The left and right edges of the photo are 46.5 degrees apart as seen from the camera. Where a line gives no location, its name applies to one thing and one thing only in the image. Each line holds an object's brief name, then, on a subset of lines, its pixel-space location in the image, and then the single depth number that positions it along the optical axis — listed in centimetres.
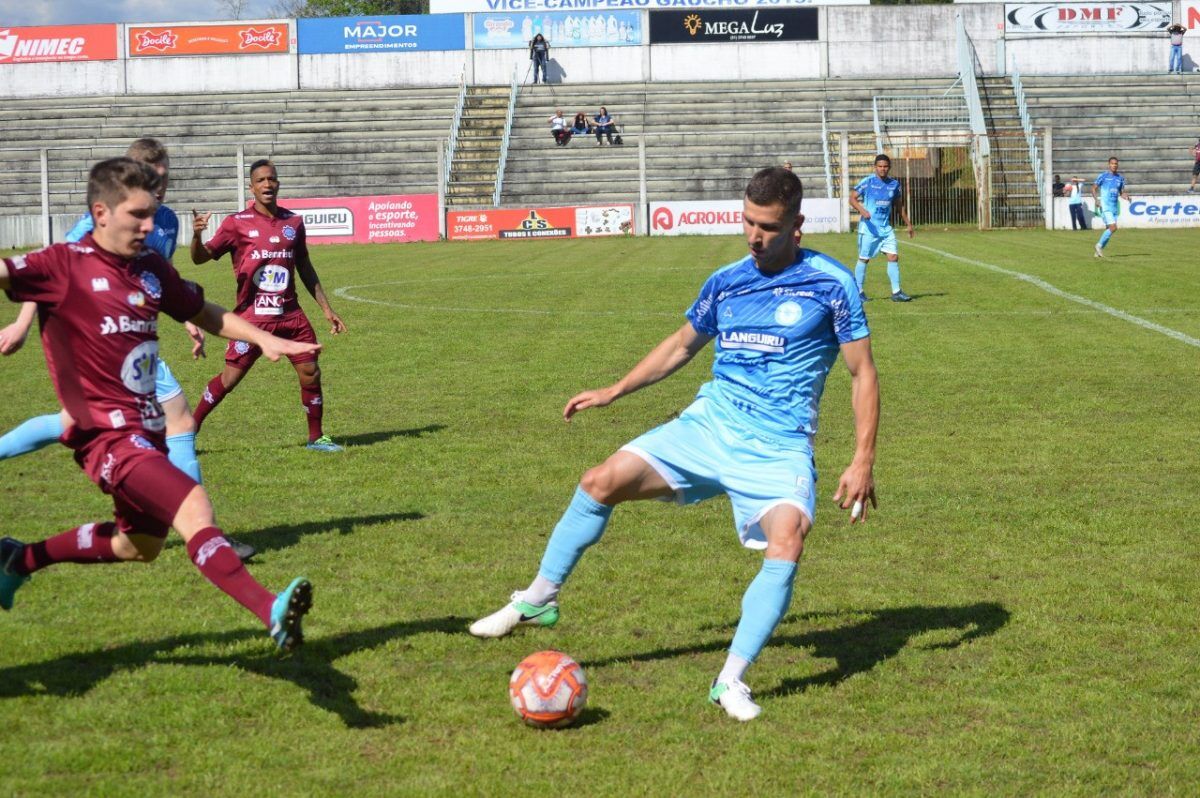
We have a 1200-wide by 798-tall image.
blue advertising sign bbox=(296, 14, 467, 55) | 5478
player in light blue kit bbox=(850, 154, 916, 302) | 2172
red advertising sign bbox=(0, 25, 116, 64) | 5488
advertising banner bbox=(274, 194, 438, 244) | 4259
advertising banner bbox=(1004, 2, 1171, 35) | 5384
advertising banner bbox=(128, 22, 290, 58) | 5503
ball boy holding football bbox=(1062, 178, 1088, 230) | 4344
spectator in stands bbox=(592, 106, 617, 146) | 5003
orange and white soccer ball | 512
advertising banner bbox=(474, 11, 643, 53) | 5431
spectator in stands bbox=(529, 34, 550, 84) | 5309
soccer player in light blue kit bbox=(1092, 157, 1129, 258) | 3200
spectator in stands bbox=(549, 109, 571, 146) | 4978
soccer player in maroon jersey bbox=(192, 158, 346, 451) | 1100
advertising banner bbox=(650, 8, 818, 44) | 5400
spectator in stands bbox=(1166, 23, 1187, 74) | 5209
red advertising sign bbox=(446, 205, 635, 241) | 4281
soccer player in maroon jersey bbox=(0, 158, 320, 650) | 528
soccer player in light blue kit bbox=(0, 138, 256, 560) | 745
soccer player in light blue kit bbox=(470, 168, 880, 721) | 560
